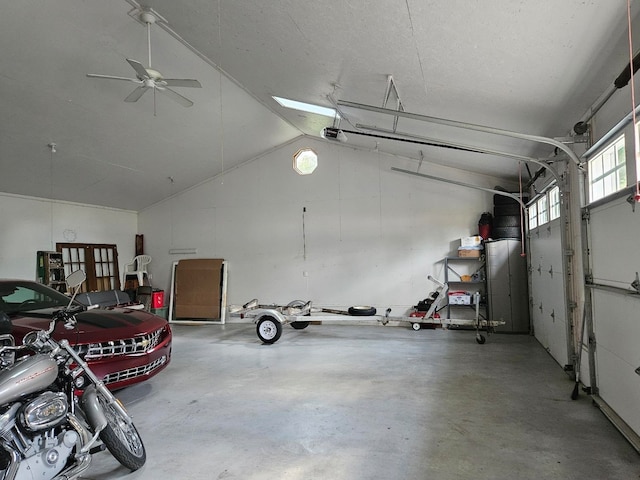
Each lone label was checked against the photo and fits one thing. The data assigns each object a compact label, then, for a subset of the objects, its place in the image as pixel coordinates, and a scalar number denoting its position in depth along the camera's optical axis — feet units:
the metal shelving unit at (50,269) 22.33
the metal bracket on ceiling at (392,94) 12.25
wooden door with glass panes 25.32
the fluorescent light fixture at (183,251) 29.27
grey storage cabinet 20.56
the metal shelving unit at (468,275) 22.41
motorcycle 5.65
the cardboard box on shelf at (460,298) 22.06
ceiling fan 11.74
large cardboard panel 27.33
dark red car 9.98
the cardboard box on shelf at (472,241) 22.31
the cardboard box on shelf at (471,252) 22.15
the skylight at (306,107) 18.80
